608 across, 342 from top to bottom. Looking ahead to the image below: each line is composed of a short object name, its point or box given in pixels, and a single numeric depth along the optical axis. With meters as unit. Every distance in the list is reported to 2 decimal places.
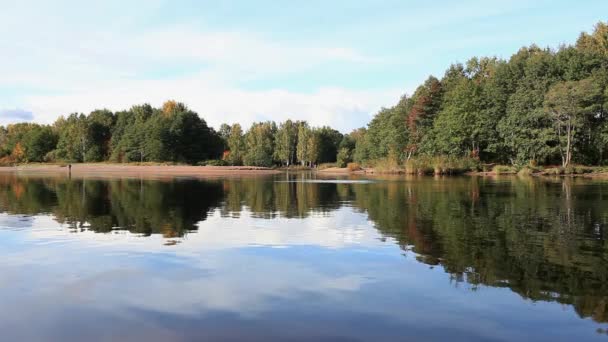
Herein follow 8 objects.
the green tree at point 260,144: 134.38
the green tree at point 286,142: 151.62
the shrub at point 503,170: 71.94
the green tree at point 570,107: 65.69
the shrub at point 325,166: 129.38
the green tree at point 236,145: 136.52
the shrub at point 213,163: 124.06
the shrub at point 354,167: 104.29
